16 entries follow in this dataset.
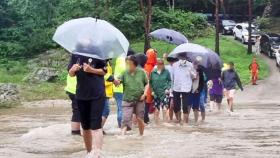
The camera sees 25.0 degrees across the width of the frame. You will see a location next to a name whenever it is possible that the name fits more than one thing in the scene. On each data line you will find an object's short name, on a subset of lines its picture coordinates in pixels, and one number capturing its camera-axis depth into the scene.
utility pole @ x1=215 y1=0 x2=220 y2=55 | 37.41
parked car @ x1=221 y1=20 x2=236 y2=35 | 52.12
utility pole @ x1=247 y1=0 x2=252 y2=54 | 39.55
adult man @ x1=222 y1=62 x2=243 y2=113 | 18.22
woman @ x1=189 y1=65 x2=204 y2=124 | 14.31
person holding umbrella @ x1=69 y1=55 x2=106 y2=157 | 8.10
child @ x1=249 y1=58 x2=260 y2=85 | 29.27
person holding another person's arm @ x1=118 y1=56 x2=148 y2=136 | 11.28
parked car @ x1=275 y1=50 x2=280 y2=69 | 35.50
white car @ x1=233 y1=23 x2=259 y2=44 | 45.35
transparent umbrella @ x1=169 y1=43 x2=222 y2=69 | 14.04
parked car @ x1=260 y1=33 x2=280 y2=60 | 39.00
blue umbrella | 17.23
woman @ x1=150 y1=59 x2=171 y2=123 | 13.75
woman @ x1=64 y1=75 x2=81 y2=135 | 11.36
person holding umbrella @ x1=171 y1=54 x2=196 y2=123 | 13.94
